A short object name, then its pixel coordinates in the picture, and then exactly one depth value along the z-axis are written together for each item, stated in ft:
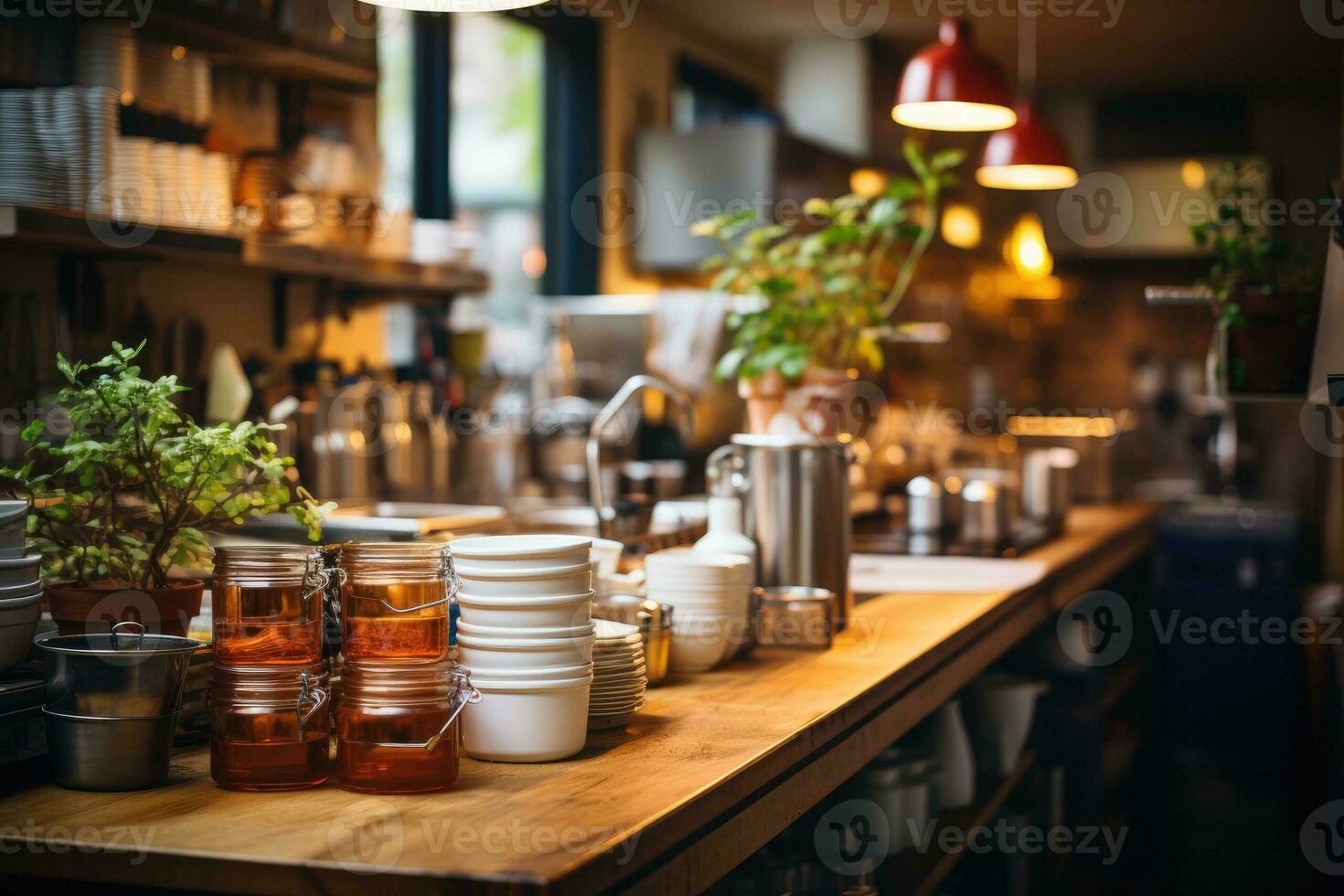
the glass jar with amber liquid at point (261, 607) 5.24
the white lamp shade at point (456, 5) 6.18
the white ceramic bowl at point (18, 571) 5.40
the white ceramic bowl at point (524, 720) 5.47
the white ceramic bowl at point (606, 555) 7.95
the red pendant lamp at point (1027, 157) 14.62
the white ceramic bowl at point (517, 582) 5.47
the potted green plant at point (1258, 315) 8.82
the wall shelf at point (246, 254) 8.76
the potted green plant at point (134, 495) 5.63
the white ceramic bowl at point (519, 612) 5.47
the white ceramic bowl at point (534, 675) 5.45
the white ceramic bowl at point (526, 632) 5.47
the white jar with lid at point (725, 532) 8.29
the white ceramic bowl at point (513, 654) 5.45
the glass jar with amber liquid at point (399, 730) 5.09
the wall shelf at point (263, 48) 10.62
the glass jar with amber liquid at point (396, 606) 5.31
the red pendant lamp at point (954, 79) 11.25
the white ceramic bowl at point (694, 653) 7.34
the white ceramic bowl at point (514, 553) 5.47
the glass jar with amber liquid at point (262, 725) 5.11
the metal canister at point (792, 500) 8.73
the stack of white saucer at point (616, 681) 6.02
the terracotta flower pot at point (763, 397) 10.99
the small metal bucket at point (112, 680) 4.99
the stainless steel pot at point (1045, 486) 15.89
